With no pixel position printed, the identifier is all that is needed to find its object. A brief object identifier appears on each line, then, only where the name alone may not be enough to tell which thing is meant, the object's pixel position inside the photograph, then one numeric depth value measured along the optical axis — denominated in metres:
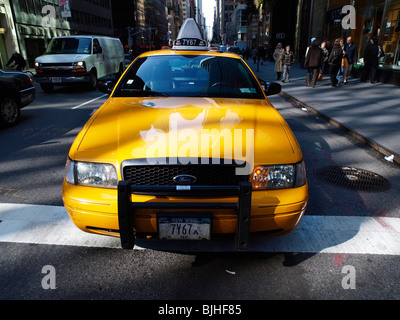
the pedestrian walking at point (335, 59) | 12.82
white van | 12.47
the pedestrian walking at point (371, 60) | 13.57
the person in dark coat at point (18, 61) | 19.06
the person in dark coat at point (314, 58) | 13.39
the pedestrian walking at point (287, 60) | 15.41
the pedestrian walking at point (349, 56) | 13.90
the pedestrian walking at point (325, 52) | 15.40
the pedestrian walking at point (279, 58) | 15.91
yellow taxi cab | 2.27
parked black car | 7.20
